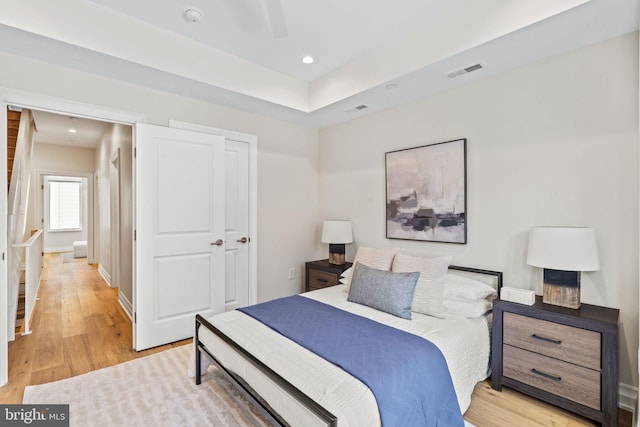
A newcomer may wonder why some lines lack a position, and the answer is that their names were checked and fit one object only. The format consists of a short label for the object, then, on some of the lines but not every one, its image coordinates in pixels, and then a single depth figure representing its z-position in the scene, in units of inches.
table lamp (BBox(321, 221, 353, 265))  150.4
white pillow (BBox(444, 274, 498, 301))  98.2
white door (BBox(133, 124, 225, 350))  118.2
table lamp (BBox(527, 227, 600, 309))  80.6
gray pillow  93.4
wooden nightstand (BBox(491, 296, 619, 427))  73.8
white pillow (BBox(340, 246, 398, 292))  116.6
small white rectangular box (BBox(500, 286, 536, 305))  87.7
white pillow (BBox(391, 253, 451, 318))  94.3
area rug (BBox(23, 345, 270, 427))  78.4
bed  54.8
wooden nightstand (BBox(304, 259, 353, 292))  145.0
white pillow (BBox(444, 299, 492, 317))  96.1
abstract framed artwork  116.3
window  375.9
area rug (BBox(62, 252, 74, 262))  320.5
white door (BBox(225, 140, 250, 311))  145.3
